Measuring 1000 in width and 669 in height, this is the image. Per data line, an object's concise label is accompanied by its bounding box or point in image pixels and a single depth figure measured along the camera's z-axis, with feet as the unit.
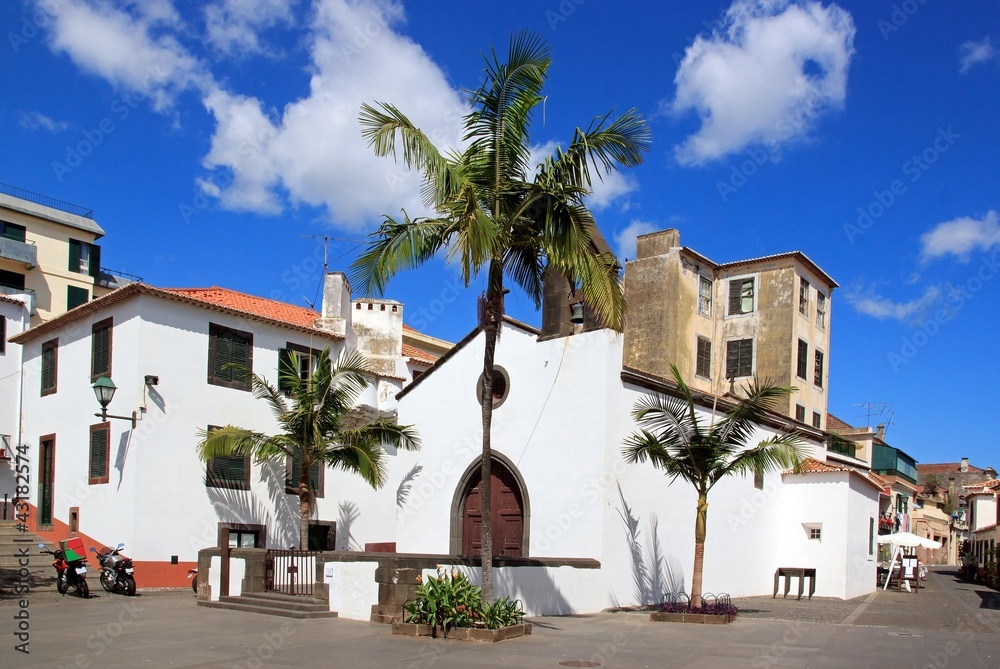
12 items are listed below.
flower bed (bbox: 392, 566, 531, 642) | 40.73
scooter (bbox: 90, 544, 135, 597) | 61.98
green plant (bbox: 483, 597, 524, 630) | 40.81
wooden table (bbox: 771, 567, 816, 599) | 75.41
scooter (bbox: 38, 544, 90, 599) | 59.11
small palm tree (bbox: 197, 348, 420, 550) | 67.26
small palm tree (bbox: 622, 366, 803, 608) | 51.16
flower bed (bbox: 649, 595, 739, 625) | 50.44
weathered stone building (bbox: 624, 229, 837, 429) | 114.21
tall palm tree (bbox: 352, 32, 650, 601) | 41.27
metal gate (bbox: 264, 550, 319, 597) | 52.75
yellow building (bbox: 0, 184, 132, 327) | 119.03
